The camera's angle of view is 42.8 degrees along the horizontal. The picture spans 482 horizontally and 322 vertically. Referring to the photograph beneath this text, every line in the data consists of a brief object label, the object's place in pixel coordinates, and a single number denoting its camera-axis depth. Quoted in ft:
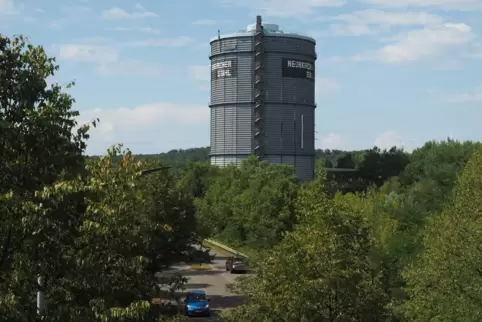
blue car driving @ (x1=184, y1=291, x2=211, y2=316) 109.50
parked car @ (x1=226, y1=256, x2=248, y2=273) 167.94
